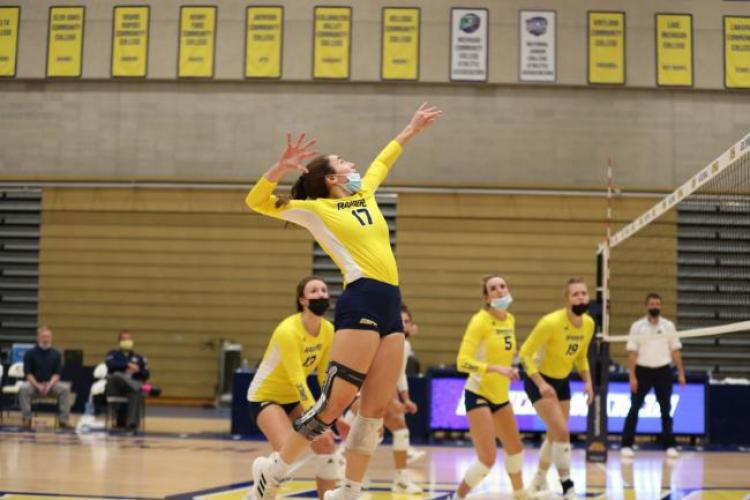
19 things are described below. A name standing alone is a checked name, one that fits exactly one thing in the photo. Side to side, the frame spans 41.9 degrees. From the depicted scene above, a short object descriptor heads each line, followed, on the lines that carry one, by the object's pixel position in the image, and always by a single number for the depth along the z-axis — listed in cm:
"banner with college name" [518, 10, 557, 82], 2061
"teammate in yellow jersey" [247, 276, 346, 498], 693
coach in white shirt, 1440
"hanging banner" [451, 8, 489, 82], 2067
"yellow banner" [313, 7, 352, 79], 2084
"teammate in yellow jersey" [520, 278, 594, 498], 886
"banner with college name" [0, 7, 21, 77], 2158
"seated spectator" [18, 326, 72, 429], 1669
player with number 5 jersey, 840
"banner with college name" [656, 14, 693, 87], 2055
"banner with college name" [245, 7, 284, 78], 2095
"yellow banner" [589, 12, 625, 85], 2059
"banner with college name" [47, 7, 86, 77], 2139
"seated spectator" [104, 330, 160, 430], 1612
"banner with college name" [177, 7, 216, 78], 2111
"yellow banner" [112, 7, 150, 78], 2122
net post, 1243
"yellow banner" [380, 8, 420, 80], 2073
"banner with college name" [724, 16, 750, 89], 2052
